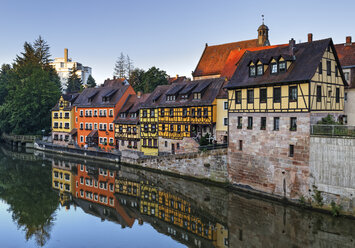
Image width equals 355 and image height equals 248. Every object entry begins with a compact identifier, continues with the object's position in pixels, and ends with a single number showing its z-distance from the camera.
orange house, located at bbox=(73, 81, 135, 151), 46.78
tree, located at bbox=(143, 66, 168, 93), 61.92
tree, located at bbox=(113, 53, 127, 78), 82.19
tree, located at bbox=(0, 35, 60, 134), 59.94
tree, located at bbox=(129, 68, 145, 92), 74.39
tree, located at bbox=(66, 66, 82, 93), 92.99
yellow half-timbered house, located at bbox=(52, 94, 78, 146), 53.94
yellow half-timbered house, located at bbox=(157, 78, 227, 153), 33.71
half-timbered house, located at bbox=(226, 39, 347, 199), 22.33
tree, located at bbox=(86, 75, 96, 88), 92.12
